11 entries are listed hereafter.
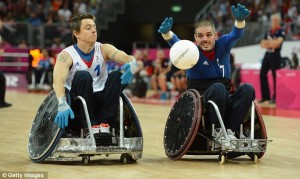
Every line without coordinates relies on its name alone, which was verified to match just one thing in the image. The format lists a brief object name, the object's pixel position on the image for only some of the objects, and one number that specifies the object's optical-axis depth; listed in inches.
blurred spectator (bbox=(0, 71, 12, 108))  609.3
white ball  294.5
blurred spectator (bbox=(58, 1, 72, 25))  1240.3
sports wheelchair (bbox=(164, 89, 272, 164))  288.2
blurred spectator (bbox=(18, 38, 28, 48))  1070.7
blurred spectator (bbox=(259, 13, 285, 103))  660.1
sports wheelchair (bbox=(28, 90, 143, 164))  279.9
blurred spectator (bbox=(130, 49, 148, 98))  809.5
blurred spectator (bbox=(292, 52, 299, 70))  766.9
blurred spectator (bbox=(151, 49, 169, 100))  801.6
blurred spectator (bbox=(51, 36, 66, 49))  1092.5
